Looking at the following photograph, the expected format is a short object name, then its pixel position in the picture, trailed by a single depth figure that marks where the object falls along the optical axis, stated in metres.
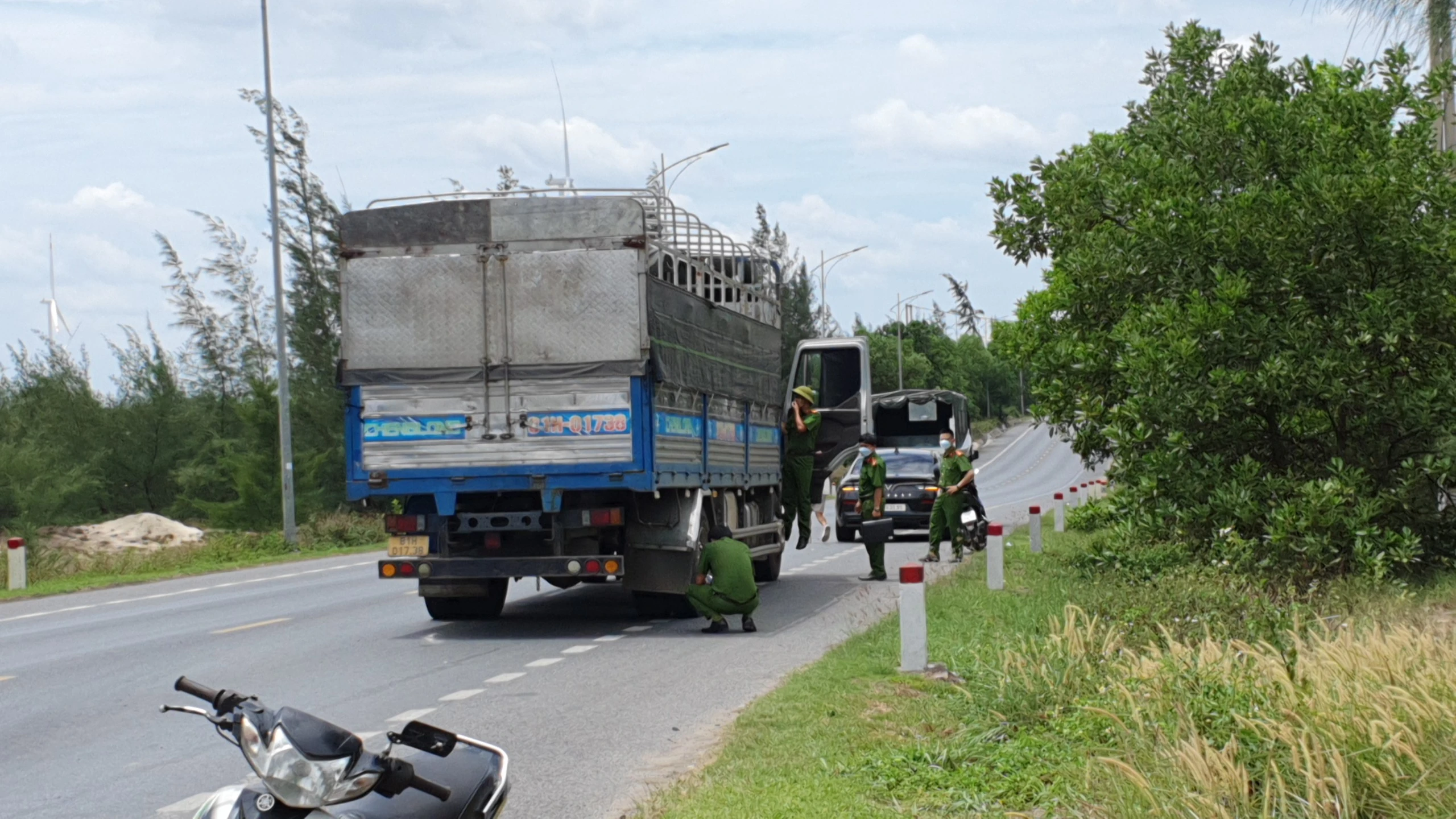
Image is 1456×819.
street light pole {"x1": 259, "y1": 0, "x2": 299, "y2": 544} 30.52
